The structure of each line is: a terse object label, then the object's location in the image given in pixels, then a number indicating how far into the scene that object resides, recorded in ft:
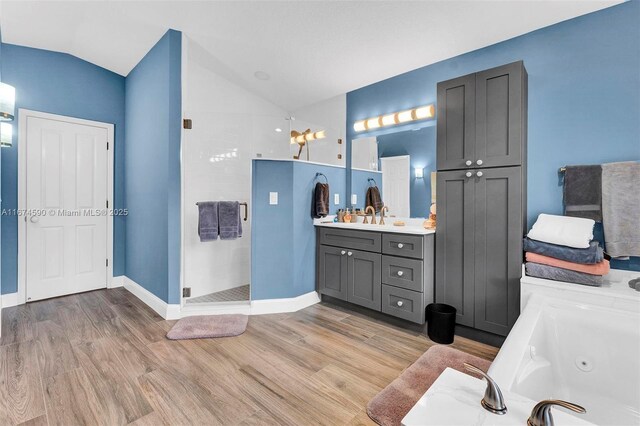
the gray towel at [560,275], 6.24
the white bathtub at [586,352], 4.62
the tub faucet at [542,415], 2.48
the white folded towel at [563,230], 6.41
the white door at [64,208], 10.96
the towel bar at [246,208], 10.75
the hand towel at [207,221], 10.30
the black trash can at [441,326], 7.84
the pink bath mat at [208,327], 8.23
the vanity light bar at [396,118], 9.80
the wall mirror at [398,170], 9.80
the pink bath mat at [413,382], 5.23
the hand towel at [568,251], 6.21
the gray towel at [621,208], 6.37
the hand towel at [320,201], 10.63
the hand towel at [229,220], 10.62
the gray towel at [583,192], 6.86
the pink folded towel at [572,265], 6.21
